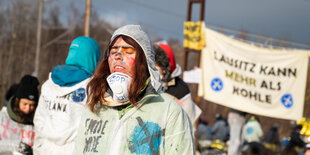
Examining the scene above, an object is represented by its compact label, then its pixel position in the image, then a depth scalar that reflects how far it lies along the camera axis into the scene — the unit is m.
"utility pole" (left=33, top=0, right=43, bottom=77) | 28.47
